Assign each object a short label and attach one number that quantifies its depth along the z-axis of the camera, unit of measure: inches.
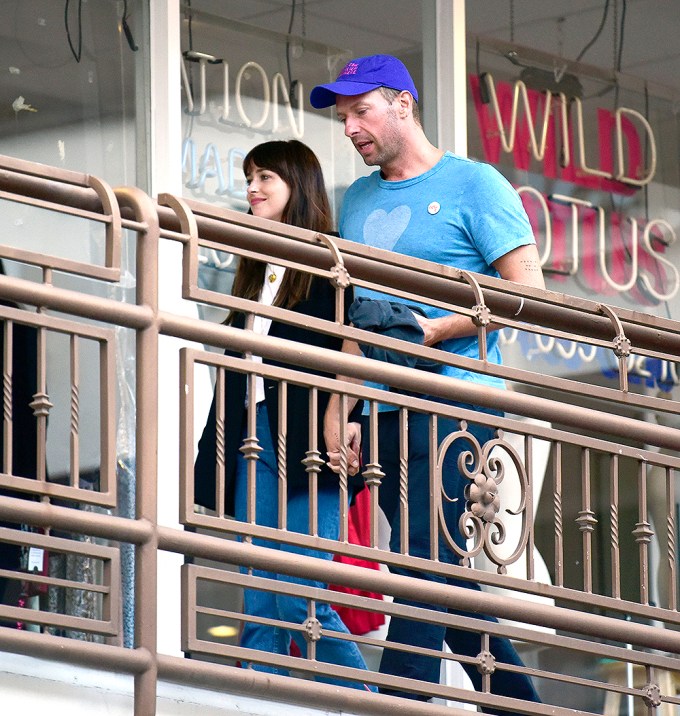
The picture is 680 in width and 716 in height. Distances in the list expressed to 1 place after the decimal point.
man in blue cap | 416.8
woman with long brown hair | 426.9
